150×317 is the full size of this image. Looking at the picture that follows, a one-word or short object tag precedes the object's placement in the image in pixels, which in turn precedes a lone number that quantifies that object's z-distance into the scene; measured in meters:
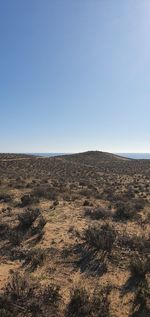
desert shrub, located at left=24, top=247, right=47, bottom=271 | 5.26
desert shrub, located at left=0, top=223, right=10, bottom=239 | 6.77
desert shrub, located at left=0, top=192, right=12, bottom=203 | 10.75
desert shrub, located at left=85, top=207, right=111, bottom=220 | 8.75
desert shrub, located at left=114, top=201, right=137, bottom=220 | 8.83
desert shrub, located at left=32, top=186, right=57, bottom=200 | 11.50
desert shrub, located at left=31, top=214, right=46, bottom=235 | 7.10
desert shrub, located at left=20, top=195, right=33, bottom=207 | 10.01
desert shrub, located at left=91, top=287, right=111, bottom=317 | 3.82
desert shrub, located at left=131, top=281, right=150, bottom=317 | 3.92
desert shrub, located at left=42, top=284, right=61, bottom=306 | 4.07
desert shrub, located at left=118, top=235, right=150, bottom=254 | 6.06
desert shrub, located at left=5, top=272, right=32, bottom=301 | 4.03
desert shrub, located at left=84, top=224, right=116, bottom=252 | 6.04
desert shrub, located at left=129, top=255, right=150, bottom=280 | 4.98
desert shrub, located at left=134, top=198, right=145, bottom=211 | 10.21
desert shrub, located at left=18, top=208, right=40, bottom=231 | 7.42
